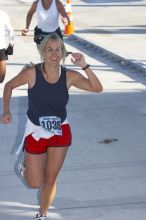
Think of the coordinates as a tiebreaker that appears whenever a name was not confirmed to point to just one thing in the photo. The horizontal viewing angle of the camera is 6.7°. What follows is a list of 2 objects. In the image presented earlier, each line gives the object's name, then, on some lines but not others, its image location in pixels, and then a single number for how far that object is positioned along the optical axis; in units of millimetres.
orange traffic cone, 36338
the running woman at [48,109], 11390
